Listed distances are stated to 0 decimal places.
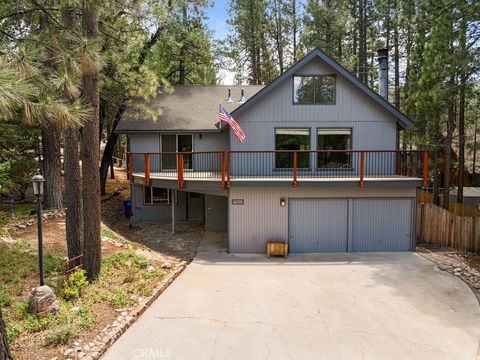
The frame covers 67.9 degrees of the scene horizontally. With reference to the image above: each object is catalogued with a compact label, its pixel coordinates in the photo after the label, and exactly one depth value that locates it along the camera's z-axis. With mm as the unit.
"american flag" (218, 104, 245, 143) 11062
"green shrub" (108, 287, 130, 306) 7148
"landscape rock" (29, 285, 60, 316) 6287
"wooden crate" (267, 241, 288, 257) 11281
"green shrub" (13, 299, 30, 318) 6277
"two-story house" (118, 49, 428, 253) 11570
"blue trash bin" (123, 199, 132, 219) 16125
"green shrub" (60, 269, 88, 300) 7137
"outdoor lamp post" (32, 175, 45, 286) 6617
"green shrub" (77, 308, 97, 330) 6121
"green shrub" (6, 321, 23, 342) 5648
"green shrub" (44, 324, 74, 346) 5582
